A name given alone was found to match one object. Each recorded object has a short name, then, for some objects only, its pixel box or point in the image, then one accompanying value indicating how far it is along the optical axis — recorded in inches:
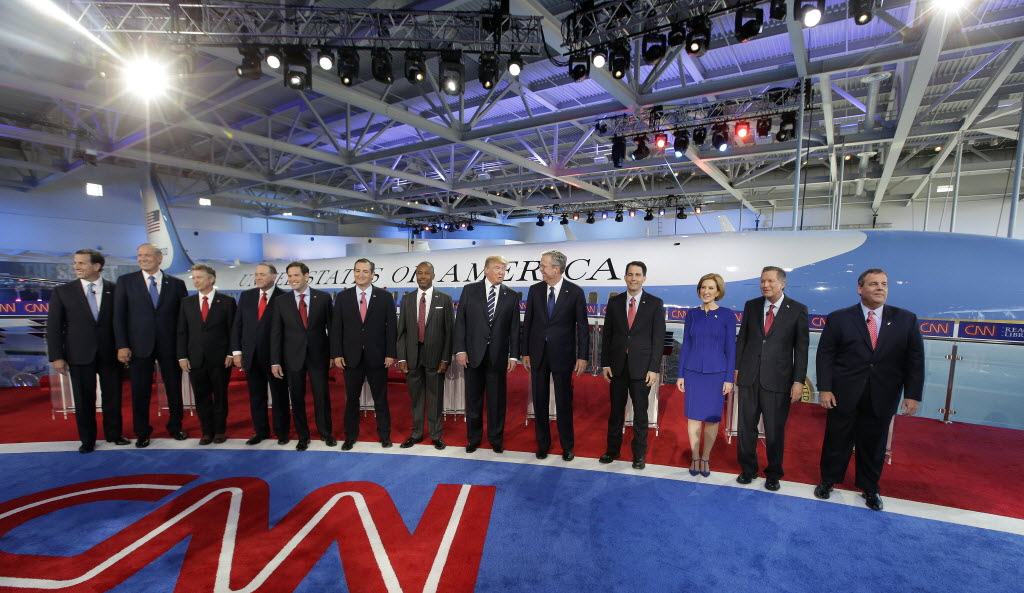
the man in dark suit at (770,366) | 147.3
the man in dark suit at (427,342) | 184.4
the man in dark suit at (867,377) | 134.8
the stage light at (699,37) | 219.8
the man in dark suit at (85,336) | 181.2
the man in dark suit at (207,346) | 188.4
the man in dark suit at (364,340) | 183.3
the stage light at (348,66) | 253.9
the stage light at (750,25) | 214.7
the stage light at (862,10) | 197.0
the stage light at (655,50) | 237.1
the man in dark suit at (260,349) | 185.2
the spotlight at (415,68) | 253.6
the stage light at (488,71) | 257.2
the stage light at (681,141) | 400.8
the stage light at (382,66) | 248.7
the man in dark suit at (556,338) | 167.8
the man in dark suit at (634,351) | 162.2
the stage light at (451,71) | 253.6
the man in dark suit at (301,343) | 181.8
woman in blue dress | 154.0
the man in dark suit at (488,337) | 175.0
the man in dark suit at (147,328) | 186.7
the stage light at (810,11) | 195.5
